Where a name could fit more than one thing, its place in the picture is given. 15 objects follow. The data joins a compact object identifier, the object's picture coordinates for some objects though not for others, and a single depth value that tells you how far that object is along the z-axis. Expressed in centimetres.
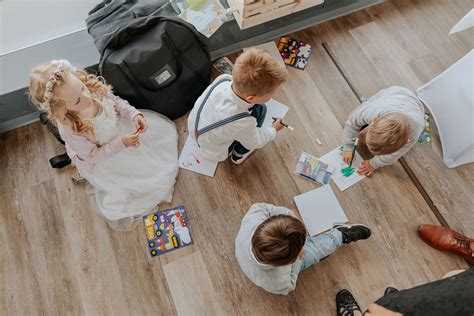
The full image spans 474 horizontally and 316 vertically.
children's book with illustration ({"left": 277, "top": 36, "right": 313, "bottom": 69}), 237
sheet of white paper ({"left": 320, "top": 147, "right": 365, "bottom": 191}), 211
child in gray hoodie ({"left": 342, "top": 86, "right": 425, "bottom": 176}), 164
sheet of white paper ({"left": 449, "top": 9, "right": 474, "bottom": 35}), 182
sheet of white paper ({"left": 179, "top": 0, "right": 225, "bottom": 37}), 204
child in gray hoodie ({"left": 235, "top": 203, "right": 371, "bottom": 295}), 141
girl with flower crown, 154
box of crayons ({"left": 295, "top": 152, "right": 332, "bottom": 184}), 211
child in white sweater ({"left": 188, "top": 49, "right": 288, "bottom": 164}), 150
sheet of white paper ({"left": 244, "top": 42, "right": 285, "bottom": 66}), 236
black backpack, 183
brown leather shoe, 193
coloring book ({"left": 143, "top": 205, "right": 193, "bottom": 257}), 196
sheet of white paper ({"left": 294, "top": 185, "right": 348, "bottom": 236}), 202
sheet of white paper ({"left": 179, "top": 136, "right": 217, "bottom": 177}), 211
